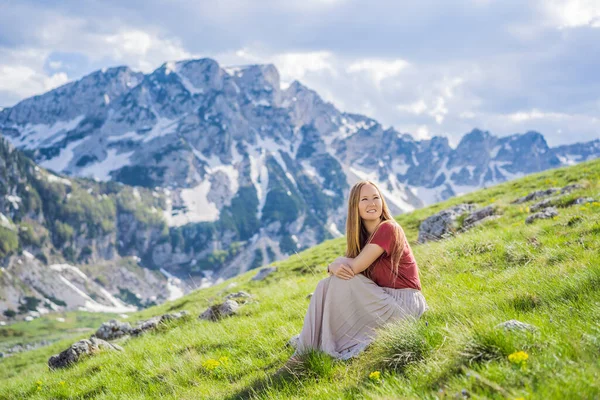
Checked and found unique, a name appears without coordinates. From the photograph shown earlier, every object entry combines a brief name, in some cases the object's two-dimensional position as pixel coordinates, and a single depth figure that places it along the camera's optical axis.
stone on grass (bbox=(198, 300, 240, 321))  12.49
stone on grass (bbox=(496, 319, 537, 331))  4.89
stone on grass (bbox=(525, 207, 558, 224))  14.47
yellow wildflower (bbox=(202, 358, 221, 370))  7.78
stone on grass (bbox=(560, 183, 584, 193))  19.70
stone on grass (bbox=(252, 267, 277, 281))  29.76
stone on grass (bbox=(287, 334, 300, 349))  7.86
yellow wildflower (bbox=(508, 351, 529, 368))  4.16
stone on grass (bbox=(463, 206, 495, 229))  19.17
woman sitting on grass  6.91
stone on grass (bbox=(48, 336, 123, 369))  11.62
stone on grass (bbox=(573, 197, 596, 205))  15.10
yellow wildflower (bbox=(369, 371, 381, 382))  5.15
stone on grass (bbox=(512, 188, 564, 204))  21.84
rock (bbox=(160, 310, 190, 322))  14.28
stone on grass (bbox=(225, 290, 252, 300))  14.88
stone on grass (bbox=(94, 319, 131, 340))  15.37
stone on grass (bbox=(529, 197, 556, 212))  17.59
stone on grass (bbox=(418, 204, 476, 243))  20.04
